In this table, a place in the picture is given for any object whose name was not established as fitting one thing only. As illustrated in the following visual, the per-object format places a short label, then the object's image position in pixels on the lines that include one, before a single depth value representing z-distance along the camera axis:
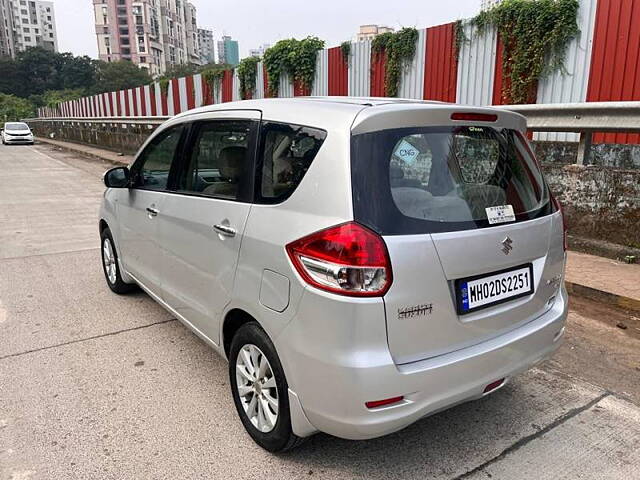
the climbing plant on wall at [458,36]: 7.71
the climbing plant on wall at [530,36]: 6.35
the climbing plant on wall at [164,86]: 19.36
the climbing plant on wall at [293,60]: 11.05
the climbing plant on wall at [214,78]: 15.09
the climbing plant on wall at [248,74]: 13.21
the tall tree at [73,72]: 104.00
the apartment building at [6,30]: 135.75
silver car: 2.06
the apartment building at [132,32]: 130.88
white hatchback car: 33.06
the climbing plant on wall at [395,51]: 8.63
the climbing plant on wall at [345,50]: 9.95
